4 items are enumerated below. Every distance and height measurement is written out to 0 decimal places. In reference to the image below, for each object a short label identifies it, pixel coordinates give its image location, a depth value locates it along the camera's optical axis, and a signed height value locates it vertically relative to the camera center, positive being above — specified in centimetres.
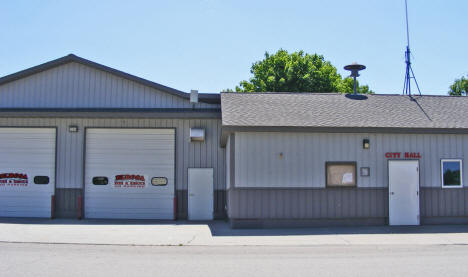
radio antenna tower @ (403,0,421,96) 1914 +405
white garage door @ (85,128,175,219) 1769 -24
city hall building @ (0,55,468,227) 1686 +113
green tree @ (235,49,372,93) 3819 +760
